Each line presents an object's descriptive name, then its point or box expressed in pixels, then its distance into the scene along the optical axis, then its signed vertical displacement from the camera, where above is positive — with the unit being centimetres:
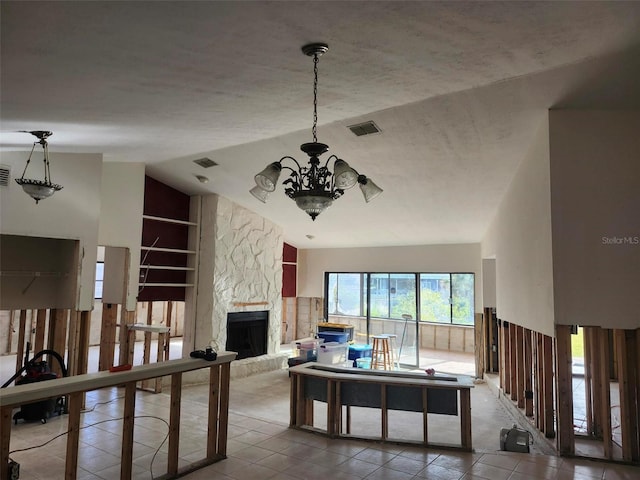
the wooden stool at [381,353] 869 -140
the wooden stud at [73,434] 283 -105
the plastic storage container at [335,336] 894 -109
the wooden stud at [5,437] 251 -94
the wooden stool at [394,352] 915 -145
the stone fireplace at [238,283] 786 +1
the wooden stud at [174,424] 345 -116
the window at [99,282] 1146 -4
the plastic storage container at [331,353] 824 -133
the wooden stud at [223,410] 389 -117
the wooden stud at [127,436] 313 -114
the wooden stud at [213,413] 383 -119
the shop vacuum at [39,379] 474 -111
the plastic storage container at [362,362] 838 -153
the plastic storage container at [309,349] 834 -129
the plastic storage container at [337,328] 930 -94
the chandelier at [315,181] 282 +73
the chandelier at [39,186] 377 +86
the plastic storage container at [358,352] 861 -135
